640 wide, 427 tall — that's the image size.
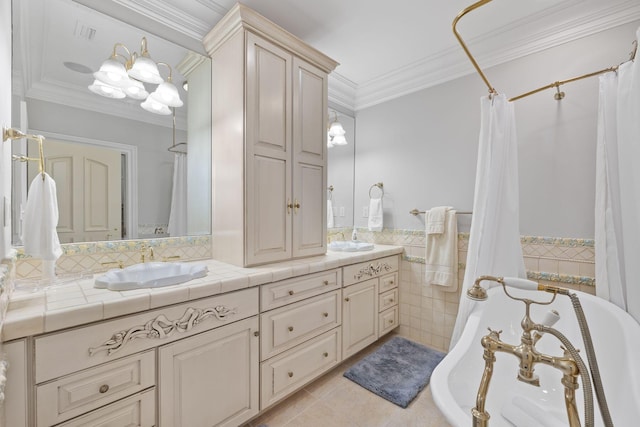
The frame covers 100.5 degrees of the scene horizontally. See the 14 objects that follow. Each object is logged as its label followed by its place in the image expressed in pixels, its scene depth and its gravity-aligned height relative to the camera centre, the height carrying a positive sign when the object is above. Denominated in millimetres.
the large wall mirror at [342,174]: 2963 +443
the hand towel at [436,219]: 2305 -59
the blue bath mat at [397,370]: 1820 -1222
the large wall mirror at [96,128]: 1343 +501
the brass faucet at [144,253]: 1599 -240
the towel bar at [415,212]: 2557 +4
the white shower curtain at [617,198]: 1389 +81
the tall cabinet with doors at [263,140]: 1650 +496
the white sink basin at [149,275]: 1189 -318
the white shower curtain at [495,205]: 1820 +49
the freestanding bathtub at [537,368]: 1051 -738
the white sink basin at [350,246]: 2516 -327
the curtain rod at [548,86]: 1183 +850
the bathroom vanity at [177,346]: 916 -596
